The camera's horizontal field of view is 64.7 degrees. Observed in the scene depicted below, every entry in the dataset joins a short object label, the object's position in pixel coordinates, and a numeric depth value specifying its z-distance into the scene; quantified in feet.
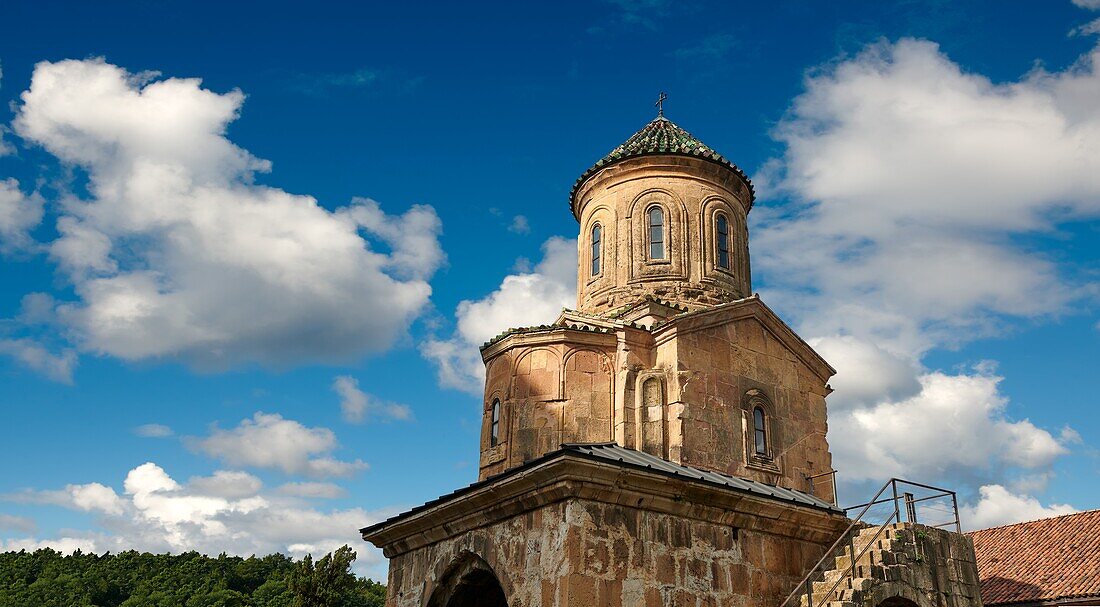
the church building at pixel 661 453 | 33.17
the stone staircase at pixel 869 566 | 35.70
